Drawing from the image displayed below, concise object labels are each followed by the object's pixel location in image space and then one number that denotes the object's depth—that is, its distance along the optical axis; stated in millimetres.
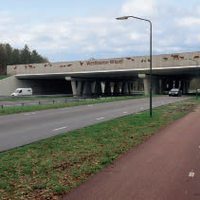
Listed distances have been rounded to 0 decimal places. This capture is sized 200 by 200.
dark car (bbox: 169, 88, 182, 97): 55531
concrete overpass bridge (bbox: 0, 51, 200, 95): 51969
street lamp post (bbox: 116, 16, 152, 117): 17755
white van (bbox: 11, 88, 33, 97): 55941
